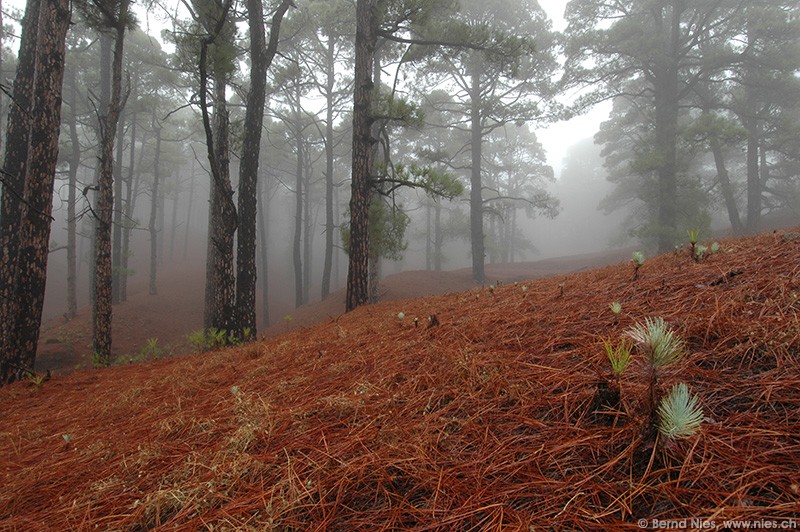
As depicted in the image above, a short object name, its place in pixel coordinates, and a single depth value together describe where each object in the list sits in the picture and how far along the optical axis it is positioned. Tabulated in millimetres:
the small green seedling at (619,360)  1229
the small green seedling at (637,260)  2900
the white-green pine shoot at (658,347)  1040
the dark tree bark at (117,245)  16203
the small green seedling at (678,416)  1030
